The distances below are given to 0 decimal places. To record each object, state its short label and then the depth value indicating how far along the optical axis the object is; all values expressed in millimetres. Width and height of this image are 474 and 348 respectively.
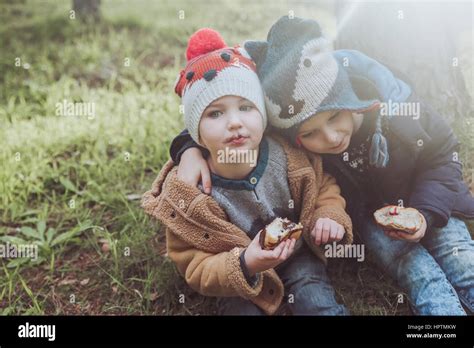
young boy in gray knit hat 1584
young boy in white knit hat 1553
